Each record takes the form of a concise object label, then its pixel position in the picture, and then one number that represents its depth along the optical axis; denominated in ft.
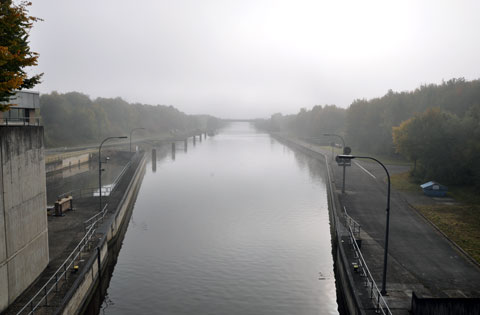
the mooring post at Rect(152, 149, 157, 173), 238.48
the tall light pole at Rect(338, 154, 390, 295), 57.67
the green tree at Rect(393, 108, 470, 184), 143.13
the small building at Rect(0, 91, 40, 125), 68.08
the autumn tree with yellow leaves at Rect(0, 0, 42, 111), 51.11
